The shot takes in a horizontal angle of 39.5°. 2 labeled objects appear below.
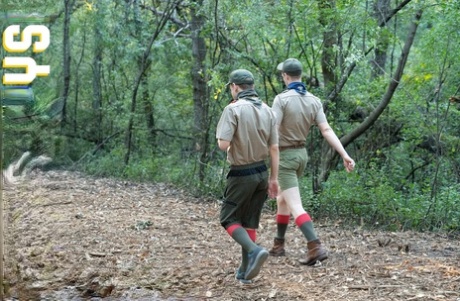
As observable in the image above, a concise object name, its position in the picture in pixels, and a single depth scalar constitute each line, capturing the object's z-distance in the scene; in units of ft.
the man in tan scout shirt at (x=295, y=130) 20.35
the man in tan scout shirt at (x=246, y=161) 17.62
